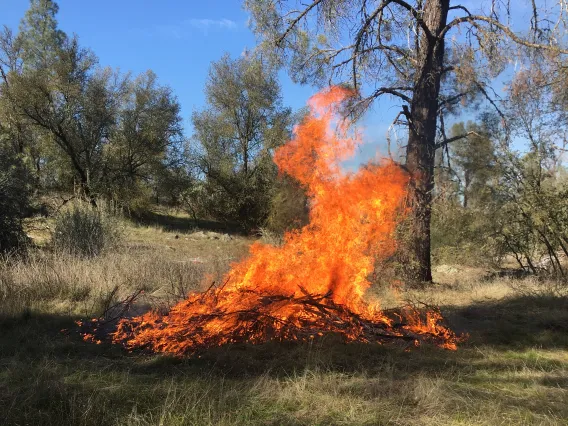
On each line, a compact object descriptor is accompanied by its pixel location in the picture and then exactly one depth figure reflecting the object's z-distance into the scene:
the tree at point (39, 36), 25.69
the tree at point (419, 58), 9.37
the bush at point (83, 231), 11.36
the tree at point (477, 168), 11.56
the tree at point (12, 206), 11.03
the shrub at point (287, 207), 18.24
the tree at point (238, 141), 29.23
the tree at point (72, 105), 23.41
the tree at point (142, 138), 27.00
